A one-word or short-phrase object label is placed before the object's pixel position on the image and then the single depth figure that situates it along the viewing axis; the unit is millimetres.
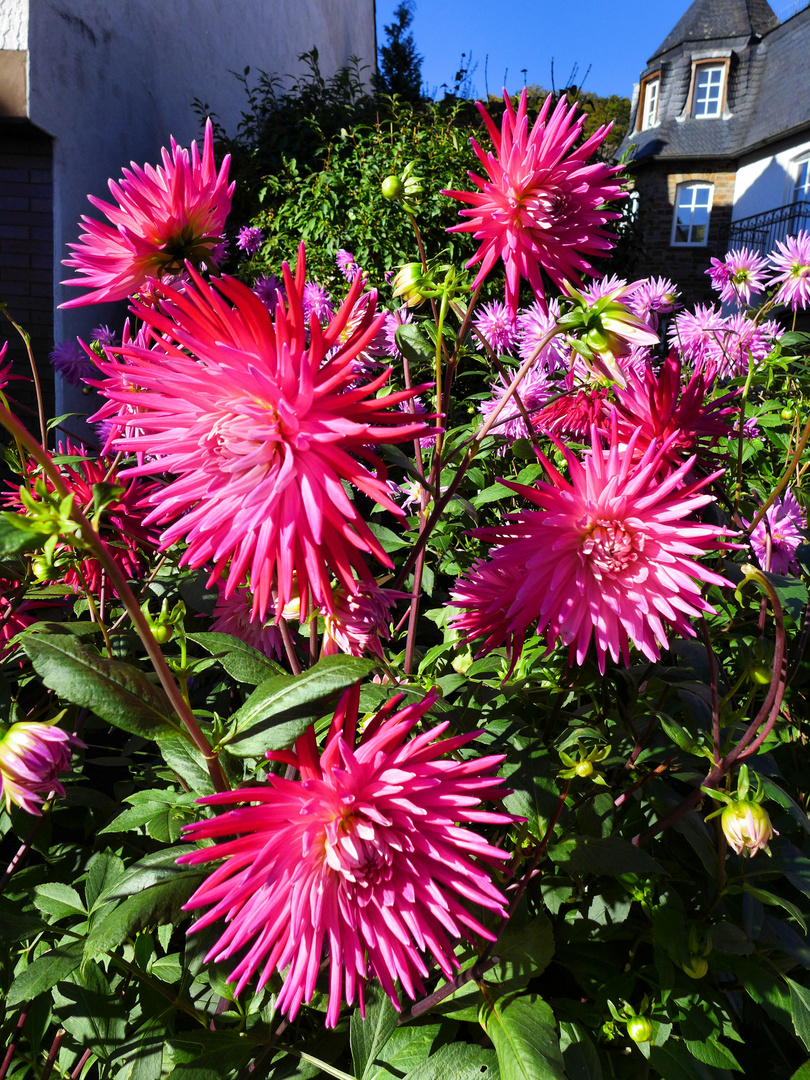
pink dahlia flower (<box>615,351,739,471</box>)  869
